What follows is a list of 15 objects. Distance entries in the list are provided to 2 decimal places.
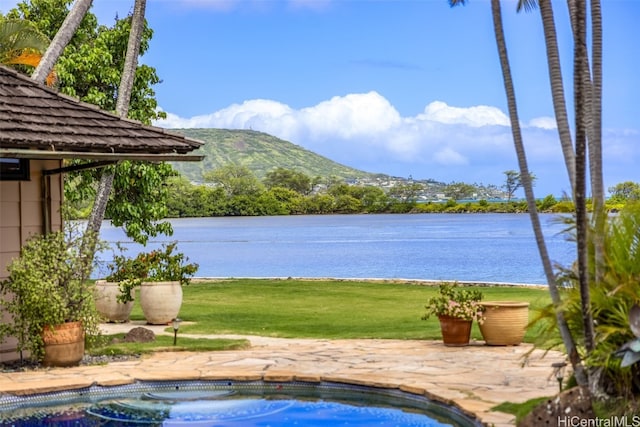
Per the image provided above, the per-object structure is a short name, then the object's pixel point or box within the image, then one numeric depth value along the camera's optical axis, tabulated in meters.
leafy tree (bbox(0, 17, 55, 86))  18.17
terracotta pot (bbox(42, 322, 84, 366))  10.44
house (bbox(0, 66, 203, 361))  10.35
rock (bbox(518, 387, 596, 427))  6.02
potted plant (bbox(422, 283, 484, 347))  11.39
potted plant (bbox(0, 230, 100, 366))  10.32
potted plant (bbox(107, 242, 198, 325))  14.23
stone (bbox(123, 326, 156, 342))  12.44
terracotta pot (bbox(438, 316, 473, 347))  11.53
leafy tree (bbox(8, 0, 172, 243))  22.33
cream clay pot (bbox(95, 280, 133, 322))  15.00
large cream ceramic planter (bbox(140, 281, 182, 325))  14.20
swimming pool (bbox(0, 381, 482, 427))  8.45
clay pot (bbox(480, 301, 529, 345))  11.36
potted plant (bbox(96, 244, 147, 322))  14.77
